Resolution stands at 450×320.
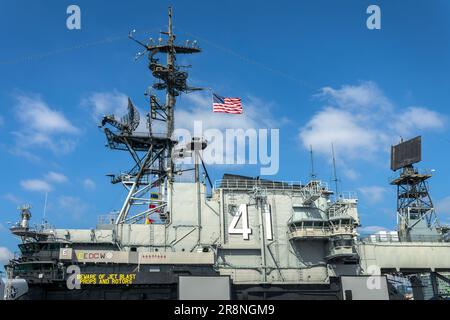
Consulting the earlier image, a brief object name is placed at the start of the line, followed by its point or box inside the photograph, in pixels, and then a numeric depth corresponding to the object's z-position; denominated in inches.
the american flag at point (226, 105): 1695.4
